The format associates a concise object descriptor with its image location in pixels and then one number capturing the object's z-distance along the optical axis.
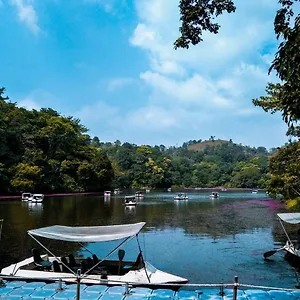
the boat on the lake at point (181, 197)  72.18
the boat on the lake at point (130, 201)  56.19
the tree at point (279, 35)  8.18
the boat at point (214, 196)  80.46
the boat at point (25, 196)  65.38
